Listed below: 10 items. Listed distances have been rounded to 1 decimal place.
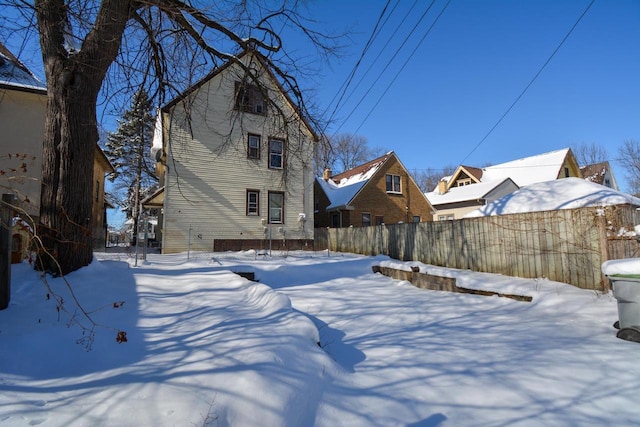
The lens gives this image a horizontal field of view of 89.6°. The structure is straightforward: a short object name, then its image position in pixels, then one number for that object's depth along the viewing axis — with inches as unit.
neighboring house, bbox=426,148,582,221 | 995.3
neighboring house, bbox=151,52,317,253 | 580.1
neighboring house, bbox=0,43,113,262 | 469.7
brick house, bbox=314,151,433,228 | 876.0
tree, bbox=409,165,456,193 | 2096.5
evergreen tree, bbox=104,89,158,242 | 1146.7
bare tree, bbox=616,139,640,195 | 1157.2
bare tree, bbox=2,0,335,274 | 190.4
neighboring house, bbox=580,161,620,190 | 1349.7
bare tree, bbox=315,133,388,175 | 1434.3
